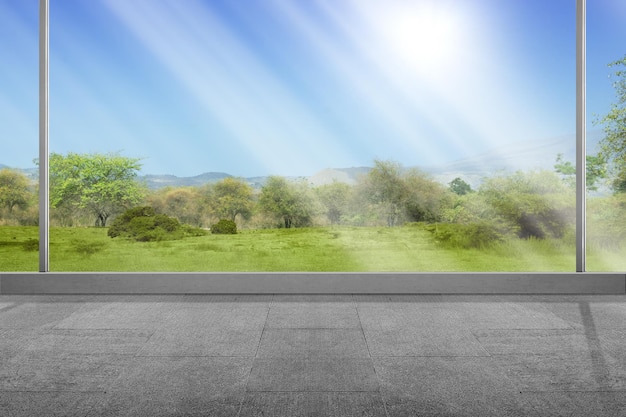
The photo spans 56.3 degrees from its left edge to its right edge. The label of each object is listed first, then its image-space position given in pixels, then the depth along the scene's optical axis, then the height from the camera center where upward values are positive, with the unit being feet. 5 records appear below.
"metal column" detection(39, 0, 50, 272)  13.93 +1.72
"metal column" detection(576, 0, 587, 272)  13.87 +1.73
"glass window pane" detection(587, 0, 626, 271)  17.75 +1.82
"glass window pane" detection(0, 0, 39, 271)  19.39 +2.50
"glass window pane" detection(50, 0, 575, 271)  18.75 +2.41
